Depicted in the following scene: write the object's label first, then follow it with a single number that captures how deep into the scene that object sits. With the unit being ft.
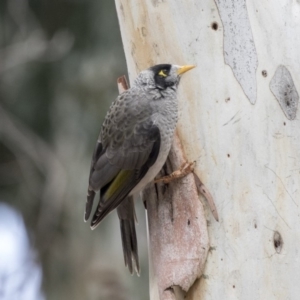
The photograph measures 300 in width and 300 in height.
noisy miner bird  23.06
